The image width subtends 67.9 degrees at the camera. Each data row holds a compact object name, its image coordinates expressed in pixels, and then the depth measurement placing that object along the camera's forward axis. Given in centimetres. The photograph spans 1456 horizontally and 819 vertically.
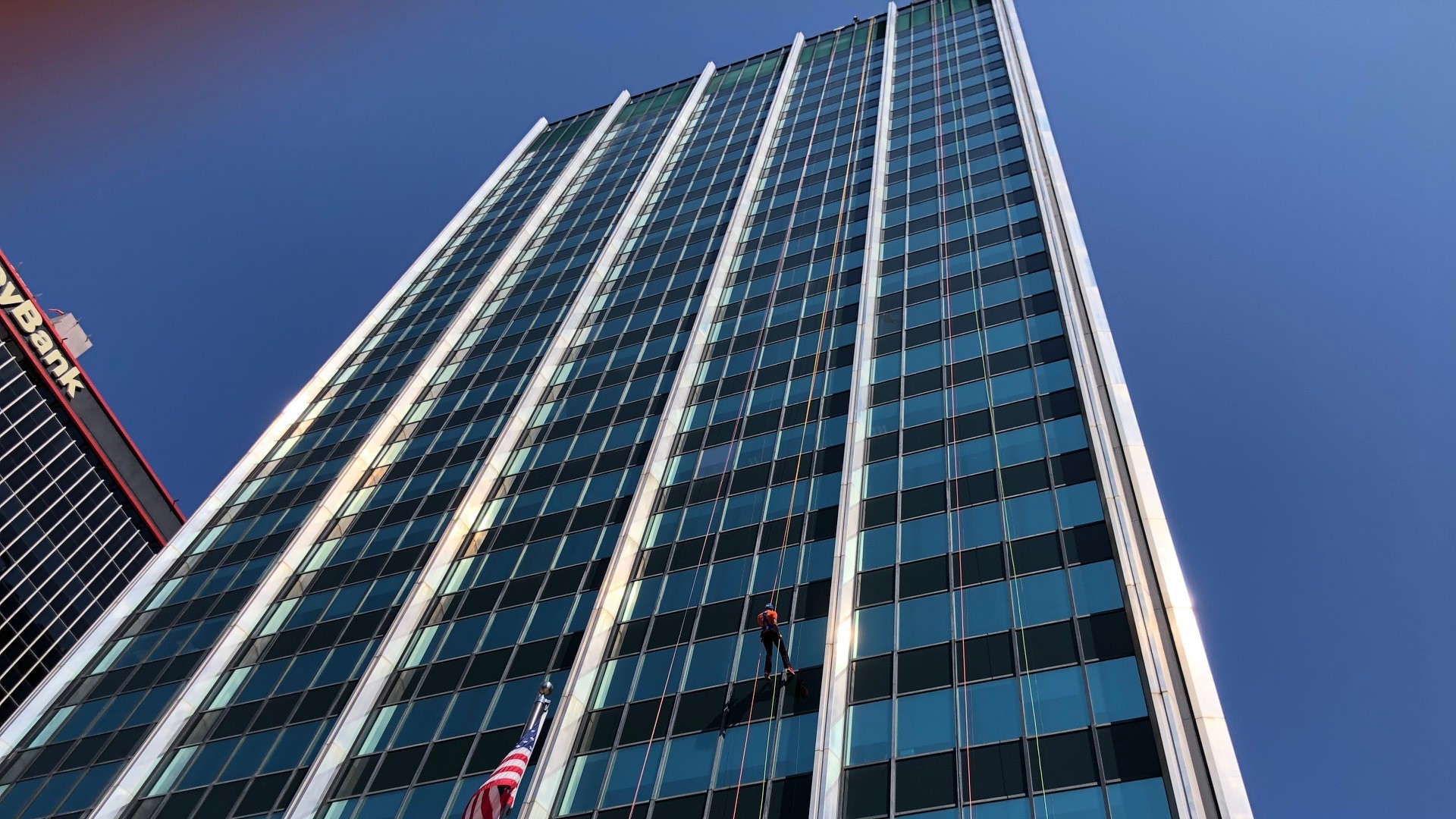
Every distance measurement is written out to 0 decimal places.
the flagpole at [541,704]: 2227
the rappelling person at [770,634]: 2520
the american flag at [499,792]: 2044
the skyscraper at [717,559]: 2616
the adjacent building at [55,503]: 7706
